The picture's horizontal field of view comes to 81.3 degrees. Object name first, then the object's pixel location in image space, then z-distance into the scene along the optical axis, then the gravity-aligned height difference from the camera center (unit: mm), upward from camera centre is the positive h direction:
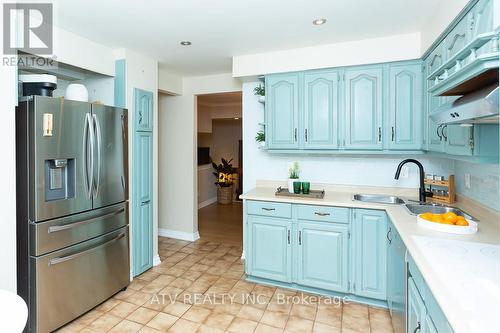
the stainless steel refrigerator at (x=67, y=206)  2053 -354
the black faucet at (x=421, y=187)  2548 -232
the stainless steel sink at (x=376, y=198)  2885 -373
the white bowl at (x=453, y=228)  1709 -399
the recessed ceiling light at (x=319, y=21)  2355 +1143
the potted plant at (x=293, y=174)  3102 -141
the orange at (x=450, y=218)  1799 -355
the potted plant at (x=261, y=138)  3341 +266
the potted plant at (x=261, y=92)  3266 +782
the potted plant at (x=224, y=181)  7316 -503
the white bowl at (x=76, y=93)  2525 +596
